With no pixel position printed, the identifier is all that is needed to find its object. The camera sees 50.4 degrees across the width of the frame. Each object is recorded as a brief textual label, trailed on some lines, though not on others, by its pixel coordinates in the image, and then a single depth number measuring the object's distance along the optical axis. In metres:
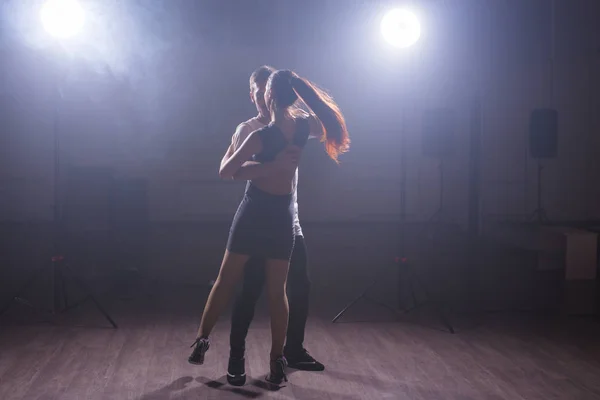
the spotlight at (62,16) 3.93
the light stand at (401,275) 3.99
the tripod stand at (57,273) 3.96
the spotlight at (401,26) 4.18
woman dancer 2.68
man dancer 2.81
